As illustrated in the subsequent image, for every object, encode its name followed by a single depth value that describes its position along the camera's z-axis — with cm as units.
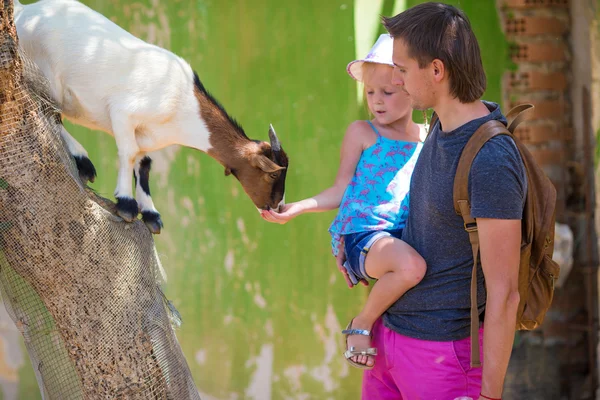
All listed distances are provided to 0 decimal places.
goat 279
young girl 264
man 212
